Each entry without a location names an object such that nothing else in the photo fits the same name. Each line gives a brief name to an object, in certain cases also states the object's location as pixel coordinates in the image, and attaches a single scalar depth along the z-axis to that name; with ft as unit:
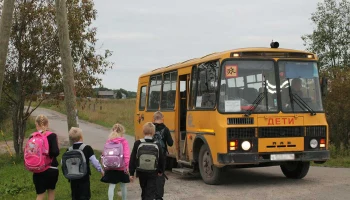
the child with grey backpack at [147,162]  25.36
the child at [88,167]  25.22
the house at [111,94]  361.22
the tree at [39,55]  60.13
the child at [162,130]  31.09
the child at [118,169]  26.86
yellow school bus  33.53
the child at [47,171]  25.43
